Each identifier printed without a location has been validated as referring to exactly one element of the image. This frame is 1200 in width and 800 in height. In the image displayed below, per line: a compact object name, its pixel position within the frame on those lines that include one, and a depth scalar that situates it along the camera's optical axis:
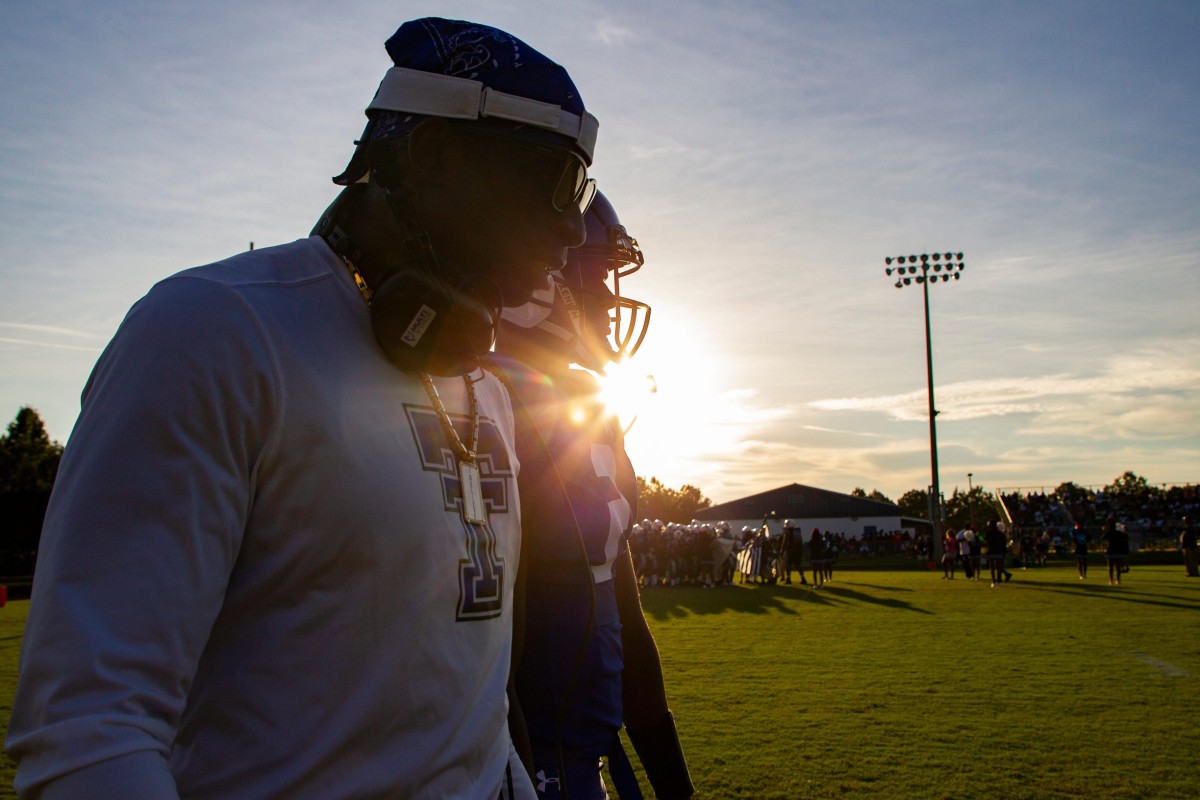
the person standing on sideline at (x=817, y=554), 27.47
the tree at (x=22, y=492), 48.25
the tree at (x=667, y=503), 106.81
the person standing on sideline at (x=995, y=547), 25.25
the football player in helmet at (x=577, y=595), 2.62
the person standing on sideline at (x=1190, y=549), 27.64
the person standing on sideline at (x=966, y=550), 28.58
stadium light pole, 40.03
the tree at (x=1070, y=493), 56.91
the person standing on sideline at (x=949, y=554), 29.73
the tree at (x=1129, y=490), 56.00
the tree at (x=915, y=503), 119.25
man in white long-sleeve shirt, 1.04
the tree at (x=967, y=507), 78.38
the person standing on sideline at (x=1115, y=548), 23.77
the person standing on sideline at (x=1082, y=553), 26.28
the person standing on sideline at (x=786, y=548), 30.02
